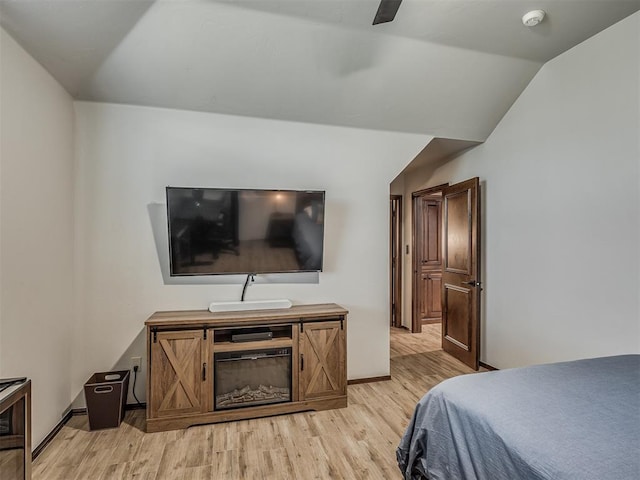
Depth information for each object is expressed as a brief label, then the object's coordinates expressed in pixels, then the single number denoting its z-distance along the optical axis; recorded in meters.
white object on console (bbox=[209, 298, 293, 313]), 2.80
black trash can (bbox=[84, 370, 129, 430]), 2.49
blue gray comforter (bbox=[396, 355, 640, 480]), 1.06
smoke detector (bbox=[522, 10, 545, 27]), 2.35
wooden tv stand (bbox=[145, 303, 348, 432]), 2.47
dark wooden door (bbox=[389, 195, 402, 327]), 5.45
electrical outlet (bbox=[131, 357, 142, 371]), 2.84
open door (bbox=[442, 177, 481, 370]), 3.62
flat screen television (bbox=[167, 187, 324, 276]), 2.72
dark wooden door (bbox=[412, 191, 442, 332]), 5.12
